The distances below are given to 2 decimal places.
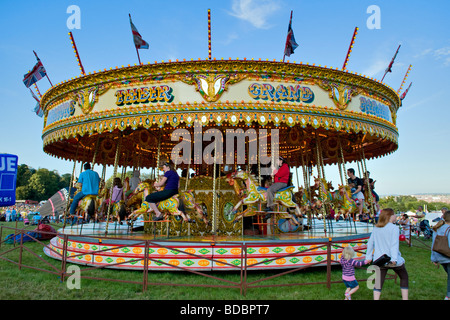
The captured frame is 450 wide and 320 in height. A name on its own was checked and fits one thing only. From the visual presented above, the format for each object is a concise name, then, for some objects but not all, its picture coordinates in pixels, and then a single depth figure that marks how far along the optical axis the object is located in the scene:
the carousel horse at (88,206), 10.01
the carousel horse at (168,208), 8.39
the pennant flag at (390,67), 12.16
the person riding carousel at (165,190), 8.40
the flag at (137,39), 10.07
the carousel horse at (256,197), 9.01
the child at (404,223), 17.33
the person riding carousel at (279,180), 9.20
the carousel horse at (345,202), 10.77
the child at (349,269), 5.19
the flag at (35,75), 11.98
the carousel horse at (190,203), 8.91
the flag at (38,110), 14.33
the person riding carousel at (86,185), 10.13
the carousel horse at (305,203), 11.73
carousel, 8.05
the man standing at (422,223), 17.34
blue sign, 6.70
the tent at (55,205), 32.03
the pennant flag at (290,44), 10.42
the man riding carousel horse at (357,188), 11.36
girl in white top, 4.86
